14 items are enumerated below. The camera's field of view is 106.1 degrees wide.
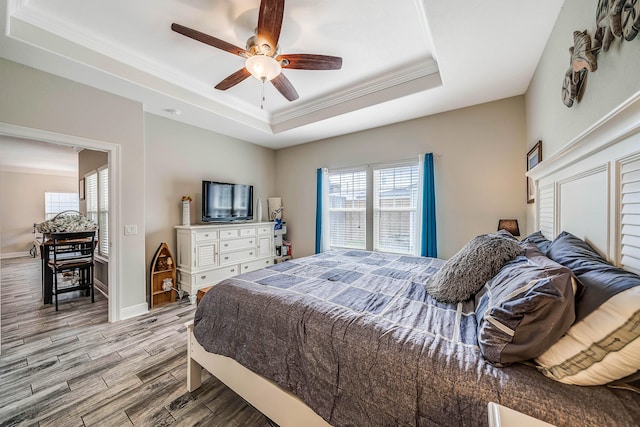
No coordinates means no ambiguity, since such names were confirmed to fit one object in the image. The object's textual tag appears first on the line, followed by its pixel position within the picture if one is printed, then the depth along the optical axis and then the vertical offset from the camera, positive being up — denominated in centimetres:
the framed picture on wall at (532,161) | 219 +49
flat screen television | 371 +17
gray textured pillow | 132 -33
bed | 73 -53
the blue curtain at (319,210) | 430 +3
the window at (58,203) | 708 +29
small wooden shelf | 322 -90
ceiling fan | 161 +127
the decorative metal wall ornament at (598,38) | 89 +78
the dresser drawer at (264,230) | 426 -33
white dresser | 334 -62
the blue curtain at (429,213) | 321 -3
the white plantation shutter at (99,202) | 384 +17
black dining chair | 315 -60
